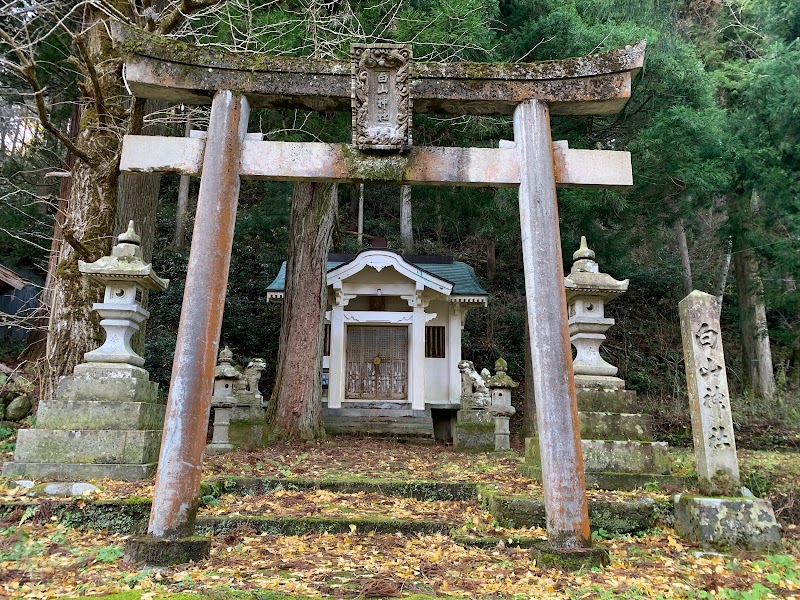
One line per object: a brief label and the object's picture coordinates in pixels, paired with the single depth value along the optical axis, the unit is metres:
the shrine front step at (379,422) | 12.48
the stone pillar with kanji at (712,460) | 4.19
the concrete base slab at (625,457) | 5.40
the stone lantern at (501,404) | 10.66
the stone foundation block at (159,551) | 3.66
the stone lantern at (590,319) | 5.81
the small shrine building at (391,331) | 13.40
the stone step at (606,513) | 4.73
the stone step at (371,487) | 5.83
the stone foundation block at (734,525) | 4.15
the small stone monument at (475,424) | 10.84
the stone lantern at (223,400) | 9.16
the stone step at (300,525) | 4.60
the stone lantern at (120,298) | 5.68
